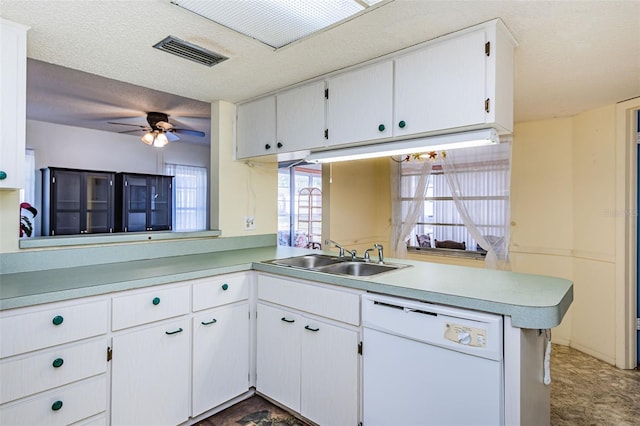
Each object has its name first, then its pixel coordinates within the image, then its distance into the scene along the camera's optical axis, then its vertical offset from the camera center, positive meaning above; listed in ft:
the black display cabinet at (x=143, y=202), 16.67 +0.43
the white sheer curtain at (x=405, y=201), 14.37 +0.47
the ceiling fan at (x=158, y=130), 13.87 +3.19
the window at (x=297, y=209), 21.70 +0.16
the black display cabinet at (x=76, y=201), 14.82 +0.41
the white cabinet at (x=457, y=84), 5.47 +2.09
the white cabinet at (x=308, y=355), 6.07 -2.66
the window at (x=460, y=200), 12.18 +0.47
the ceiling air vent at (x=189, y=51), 6.15 +2.89
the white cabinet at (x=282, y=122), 7.81 +2.13
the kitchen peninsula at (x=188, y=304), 4.68 -1.45
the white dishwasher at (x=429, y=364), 4.62 -2.16
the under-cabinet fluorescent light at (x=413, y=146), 5.77 +1.20
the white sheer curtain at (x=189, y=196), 20.24 +0.88
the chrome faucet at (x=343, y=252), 8.05 -0.94
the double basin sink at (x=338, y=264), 7.38 -1.15
